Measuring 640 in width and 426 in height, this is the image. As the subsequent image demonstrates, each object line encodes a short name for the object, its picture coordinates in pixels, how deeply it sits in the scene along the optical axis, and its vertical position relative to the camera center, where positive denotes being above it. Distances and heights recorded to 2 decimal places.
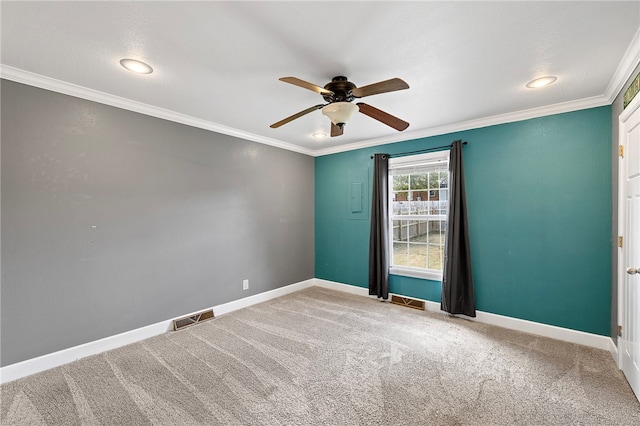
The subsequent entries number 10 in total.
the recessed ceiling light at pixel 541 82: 2.32 +1.10
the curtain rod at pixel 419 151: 3.67 +0.84
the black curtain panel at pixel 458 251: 3.42 -0.47
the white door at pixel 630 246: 2.00 -0.26
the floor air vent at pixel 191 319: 3.21 -1.27
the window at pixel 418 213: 3.83 -0.02
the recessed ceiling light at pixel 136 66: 2.08 +1.11
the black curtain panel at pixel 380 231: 4.14 -0.29
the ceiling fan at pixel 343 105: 2.11 +0.83
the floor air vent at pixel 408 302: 3.85 -1.26
